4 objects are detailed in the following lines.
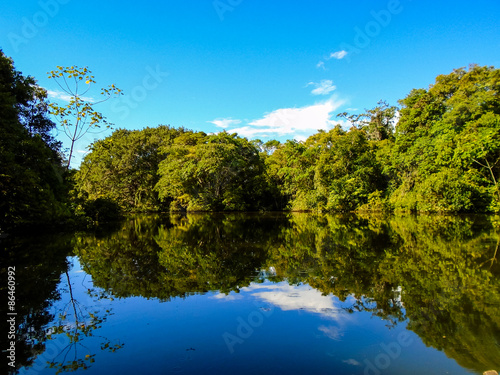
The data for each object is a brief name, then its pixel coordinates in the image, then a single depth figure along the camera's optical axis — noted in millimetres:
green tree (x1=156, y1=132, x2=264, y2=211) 35656
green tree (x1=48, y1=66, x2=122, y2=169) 10664
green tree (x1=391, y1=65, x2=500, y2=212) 24172
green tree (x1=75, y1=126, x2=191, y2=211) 40875
